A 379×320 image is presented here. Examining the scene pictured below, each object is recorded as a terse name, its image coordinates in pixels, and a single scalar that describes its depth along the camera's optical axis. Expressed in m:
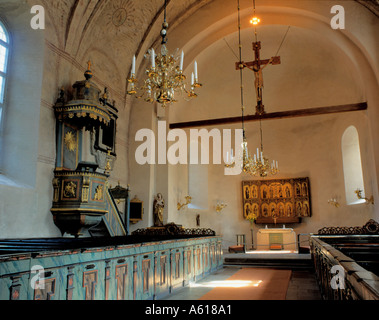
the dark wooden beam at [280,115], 11.38
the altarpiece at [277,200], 15.37
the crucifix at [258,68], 10.69
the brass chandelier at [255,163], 10.18
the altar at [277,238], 14.07
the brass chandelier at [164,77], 5.75
